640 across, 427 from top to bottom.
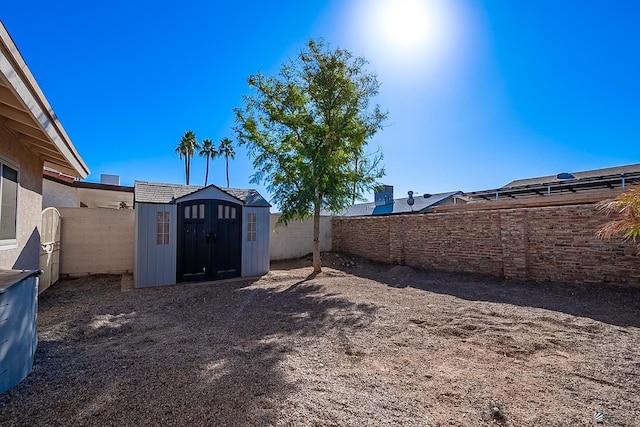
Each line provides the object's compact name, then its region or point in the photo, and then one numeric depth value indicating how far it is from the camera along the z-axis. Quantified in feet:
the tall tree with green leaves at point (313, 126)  27.58
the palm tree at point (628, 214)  13.42
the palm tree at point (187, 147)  89.25
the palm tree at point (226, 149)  96.58
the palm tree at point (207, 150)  93.45
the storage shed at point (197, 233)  23.36
